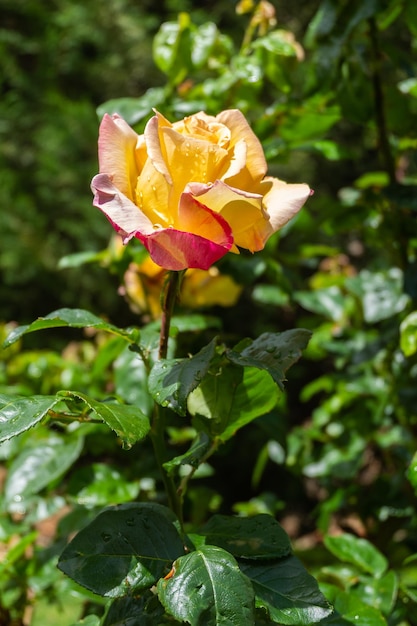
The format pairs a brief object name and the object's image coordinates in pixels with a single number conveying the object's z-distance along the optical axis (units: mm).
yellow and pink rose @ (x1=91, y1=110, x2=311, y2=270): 749
